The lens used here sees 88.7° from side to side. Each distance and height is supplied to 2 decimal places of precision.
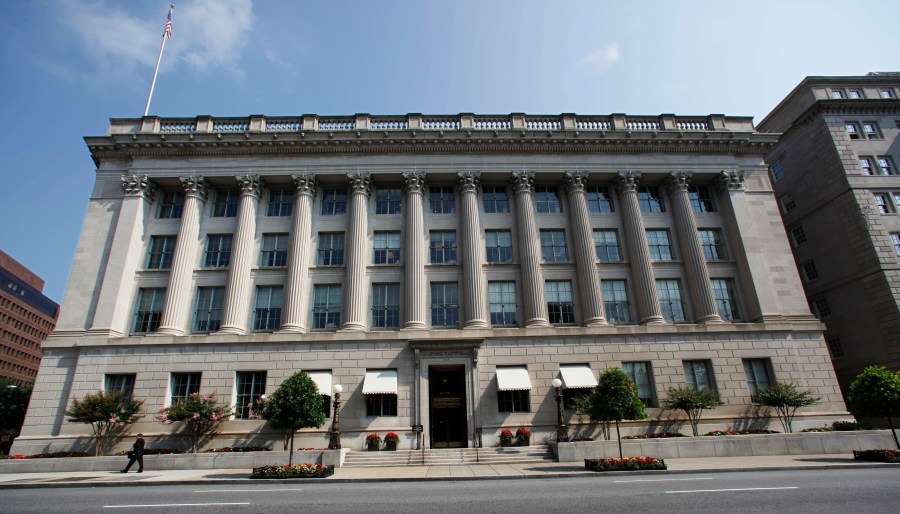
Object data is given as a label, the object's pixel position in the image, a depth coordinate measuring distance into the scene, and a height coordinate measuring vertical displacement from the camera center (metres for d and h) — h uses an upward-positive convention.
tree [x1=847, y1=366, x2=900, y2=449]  21.22 +0.81
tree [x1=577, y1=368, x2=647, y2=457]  22.52 +0.96
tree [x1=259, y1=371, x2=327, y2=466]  22.17 +1.08
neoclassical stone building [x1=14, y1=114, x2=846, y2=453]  28.12 +9.91
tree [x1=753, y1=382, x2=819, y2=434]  26.70 +0.86
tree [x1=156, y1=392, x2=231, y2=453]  24.95 +0.91
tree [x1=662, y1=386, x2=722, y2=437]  26.38 +0.92
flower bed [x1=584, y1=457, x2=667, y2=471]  18.58 -1.69
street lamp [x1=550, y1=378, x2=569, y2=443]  23.45 -0.25
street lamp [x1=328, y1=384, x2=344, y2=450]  23.13 -0.22
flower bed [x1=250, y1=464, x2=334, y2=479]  18.67 -1.62
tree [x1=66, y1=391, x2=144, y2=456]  25.03 +1.18
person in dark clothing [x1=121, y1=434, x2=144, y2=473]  21.38 -0.90
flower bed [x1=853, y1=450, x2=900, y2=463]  18.53 -1.68
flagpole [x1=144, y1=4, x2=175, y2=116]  35.56 +29.67
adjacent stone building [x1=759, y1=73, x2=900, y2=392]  34.03 +16.10
